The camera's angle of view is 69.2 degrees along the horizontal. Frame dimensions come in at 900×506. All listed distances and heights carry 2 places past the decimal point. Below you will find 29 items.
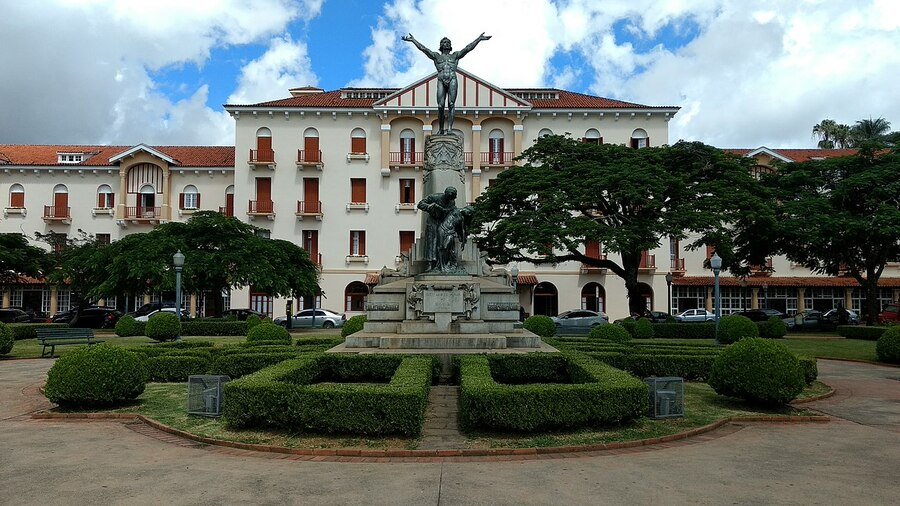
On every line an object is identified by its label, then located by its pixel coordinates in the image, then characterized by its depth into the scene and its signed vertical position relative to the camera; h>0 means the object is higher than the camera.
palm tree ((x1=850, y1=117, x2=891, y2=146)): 60.44 +14.70
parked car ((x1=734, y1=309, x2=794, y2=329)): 37.47 -1.59
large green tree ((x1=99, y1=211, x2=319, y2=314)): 31.36 +1.41
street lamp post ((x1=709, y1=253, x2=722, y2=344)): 23.34 +0.85
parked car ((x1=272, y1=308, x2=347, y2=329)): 38.88 -1.80
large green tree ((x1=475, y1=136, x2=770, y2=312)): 27.44 +3.86
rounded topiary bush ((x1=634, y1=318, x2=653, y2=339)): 27.73 -1.76
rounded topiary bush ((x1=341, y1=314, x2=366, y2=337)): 21.06 -1.21
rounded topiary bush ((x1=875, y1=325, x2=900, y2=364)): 18.30 -1.68
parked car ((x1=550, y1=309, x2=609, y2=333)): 35.60 -1.69
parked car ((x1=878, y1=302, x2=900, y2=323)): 36.08 -1.53
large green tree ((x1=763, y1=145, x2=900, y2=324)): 30.39 +3.64
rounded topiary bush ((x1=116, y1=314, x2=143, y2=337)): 29.48 -1.66
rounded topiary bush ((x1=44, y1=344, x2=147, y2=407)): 10.88 -1.48
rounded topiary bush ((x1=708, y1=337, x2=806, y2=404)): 10.54 -1.39
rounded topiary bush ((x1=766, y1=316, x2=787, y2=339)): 28.36 -1.77
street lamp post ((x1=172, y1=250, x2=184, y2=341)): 23.53 +0.92
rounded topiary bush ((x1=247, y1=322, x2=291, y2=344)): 18.92 -1.29
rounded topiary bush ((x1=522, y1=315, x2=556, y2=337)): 23.36 -1.35
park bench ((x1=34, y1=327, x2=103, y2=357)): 20.70 -1.53
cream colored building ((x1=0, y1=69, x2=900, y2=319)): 43.91 +7.80
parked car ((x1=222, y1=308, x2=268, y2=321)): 39.53 -1.45
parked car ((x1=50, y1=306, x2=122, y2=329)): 38.22 -1.68
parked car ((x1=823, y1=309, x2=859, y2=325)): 39.34 -1.86
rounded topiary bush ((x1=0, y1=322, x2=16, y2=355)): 20.02 -1.51
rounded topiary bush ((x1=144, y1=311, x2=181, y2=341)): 24.05 -1.38
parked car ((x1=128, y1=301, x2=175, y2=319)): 41.66 -1.25
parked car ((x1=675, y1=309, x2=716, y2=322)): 39.66 -1.76
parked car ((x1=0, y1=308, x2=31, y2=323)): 42.06 -1.67
